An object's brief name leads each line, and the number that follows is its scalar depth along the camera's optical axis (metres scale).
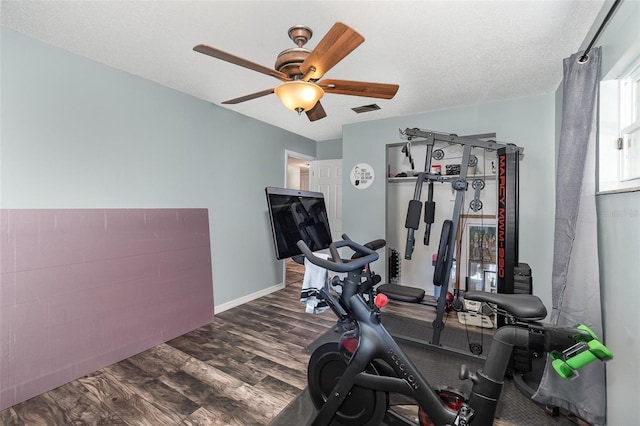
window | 1.48
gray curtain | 1.57
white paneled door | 4.78
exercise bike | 1.06
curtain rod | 1.27
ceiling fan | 1.33
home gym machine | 2.34
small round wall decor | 3.99
